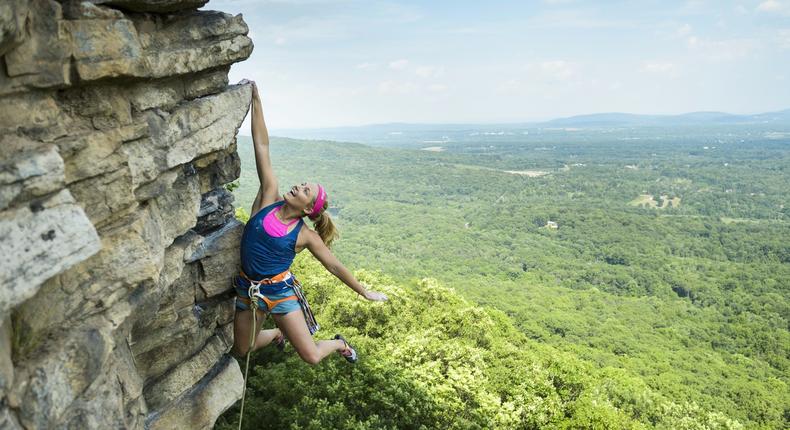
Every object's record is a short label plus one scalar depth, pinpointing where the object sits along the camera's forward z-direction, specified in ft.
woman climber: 19.16
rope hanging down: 19.35
